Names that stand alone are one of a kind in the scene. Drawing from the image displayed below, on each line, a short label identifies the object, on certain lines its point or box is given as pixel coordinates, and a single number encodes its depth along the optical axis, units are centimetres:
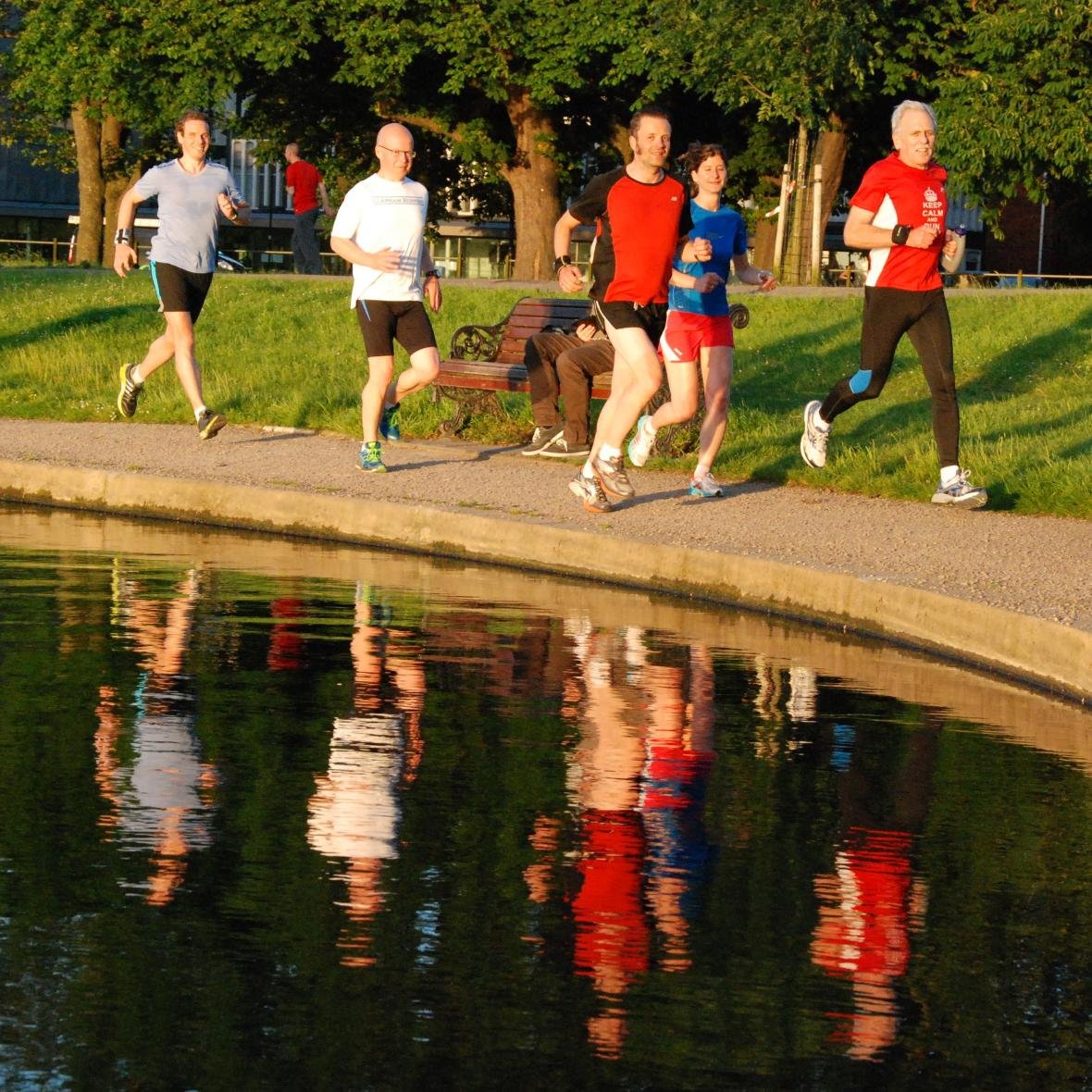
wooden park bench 1708
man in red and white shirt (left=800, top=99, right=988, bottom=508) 1255
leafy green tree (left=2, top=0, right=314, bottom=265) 4600
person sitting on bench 1596
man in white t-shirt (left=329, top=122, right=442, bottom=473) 1446
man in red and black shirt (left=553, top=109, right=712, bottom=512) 1281
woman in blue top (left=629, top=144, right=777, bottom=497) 1318
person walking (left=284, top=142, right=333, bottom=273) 3766
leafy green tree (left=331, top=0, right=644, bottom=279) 4406
